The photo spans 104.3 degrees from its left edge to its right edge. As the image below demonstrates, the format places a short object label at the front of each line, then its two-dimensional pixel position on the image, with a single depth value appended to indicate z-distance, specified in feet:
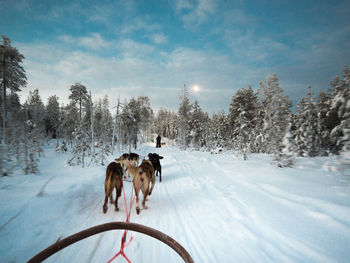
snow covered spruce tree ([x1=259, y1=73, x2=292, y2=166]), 29.66
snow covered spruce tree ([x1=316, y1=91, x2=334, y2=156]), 64.28
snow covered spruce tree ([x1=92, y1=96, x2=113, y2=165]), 47.44
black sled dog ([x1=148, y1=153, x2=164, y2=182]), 25.04
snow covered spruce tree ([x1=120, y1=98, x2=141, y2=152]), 93.39
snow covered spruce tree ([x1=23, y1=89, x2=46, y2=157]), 26.84
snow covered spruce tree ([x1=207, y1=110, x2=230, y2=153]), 107.95
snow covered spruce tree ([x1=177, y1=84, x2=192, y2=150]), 110.32
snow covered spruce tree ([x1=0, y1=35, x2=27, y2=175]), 38.37
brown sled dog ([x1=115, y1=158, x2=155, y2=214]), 12.98
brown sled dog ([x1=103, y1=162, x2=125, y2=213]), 12.54
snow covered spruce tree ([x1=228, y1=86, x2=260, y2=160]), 45.73
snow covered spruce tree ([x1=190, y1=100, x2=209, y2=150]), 112.83
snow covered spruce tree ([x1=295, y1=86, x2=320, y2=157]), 64.17
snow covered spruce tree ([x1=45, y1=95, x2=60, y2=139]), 120.05
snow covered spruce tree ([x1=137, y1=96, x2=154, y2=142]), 129.46
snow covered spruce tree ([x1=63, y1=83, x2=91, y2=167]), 41.85
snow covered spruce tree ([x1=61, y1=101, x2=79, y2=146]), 71.61
